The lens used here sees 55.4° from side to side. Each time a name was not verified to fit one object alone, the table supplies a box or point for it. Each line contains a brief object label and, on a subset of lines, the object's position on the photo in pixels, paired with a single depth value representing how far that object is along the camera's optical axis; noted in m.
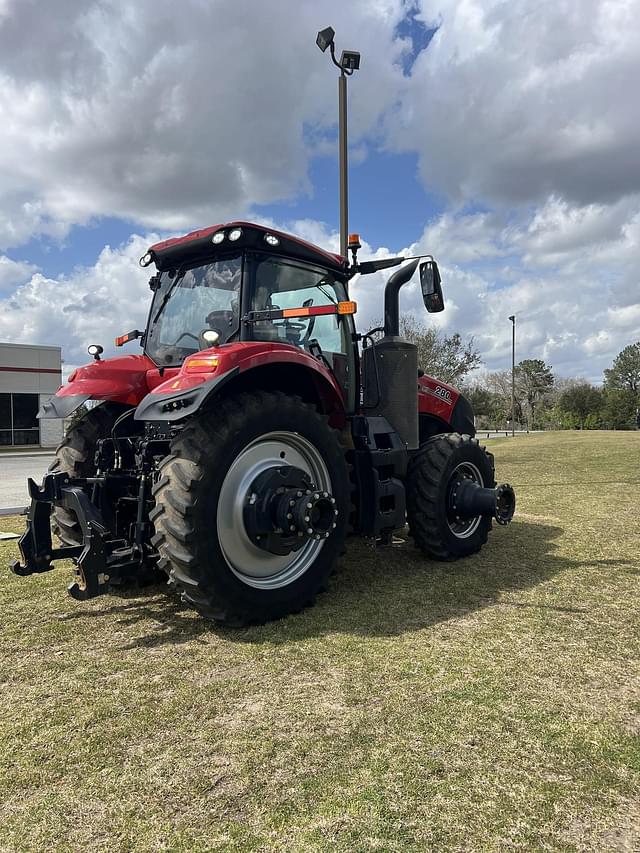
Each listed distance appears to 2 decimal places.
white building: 28.36
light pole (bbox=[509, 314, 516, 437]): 44.66
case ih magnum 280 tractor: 3.48
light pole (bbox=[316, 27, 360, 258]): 8.98
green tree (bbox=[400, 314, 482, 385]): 23.47
